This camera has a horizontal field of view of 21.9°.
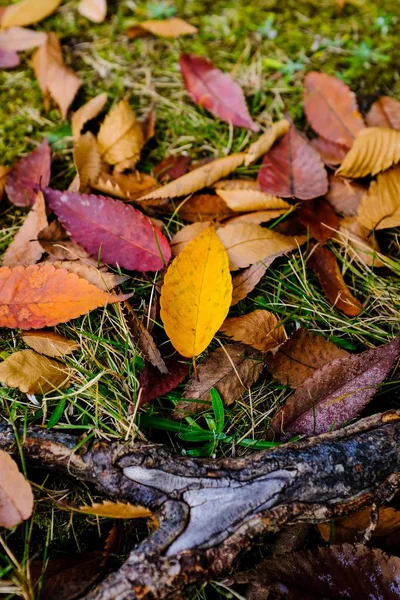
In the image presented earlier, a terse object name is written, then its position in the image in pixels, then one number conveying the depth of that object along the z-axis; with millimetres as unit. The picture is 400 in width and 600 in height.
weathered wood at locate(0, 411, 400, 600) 434
